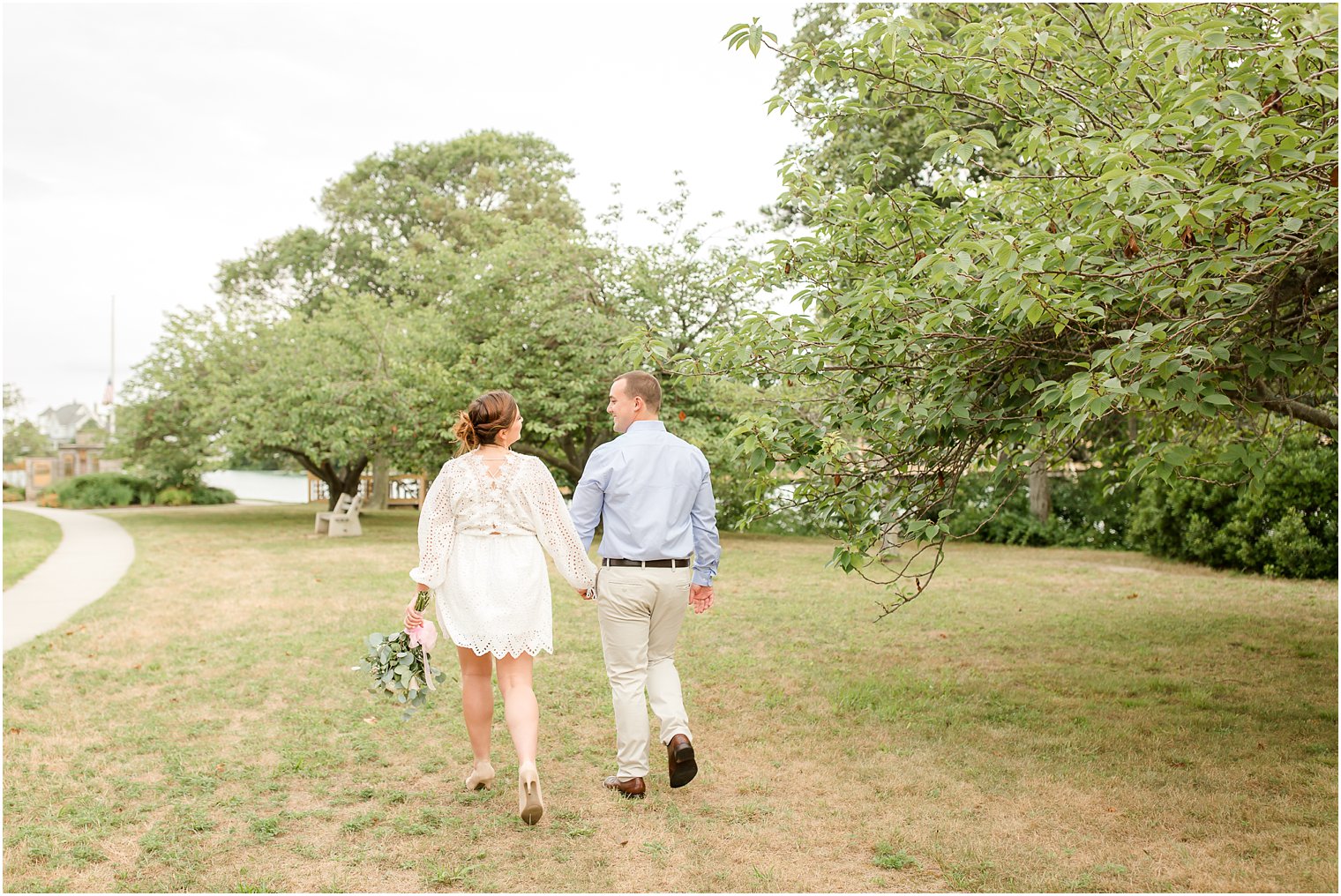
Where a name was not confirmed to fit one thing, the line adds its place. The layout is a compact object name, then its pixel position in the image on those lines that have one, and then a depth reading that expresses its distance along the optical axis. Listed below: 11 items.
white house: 76.64
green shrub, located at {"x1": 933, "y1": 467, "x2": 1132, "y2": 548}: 16.91
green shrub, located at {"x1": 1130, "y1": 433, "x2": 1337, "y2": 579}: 12.19
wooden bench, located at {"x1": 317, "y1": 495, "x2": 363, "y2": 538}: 19.44
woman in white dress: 4.51
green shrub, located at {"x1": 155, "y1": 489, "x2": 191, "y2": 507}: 32.19
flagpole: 24.13
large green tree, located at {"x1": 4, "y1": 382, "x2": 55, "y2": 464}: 51.66
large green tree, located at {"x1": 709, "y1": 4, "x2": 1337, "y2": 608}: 3.72
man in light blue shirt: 4.70
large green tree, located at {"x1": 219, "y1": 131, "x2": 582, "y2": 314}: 32.31
